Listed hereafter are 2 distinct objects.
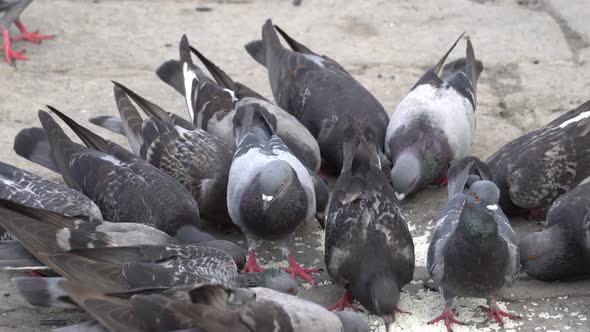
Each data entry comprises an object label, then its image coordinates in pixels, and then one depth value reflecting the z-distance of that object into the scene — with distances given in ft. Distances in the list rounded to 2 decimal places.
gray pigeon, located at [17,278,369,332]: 30.81
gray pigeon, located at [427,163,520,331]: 33.83
